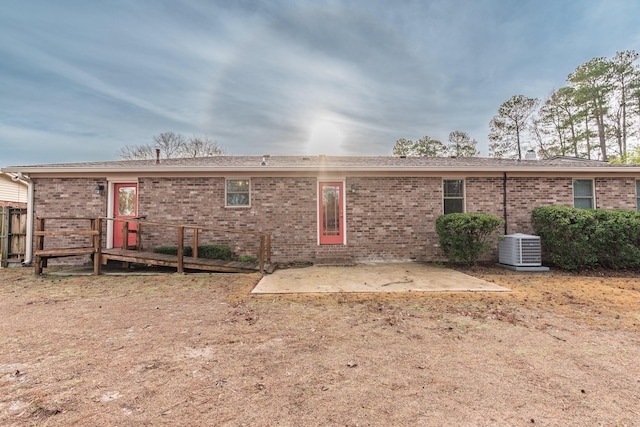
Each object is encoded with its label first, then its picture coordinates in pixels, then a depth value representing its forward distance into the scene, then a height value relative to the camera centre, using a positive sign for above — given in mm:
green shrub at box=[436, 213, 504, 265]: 6434 -281
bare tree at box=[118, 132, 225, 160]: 21219 +6237
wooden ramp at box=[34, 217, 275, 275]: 5971 -828
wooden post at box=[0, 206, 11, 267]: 7066 -346
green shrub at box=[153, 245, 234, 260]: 7008 -763
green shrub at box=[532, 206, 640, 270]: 6348 -370
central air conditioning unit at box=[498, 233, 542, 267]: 6738 -728
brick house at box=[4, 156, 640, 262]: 7410 +756
